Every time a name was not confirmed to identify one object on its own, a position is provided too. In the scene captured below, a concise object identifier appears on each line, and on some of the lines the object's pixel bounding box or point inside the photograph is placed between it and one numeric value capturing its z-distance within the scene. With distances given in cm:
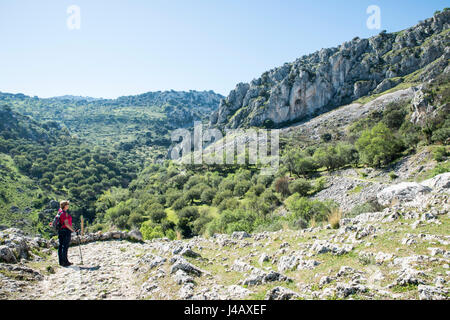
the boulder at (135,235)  1903
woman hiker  1059
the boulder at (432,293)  465
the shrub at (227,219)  3419
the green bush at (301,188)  5072
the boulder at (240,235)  1387
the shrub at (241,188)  6919
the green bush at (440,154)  3256
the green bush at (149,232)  3894
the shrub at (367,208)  1780
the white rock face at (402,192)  1711
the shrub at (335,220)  1198
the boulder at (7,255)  948
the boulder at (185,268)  832
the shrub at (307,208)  2922
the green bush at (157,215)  6575
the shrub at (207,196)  7462
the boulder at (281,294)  562
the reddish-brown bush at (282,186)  5497
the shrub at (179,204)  7369
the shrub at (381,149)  4391
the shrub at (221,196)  6801
